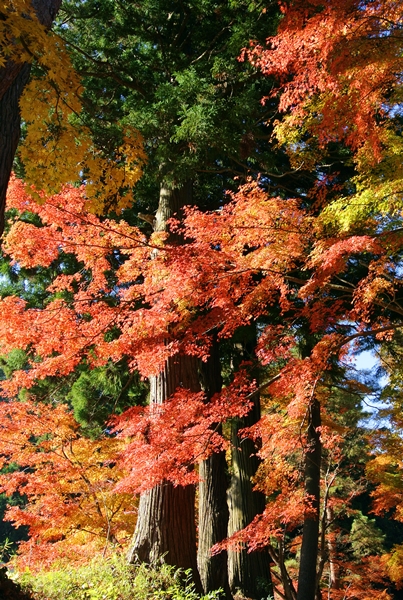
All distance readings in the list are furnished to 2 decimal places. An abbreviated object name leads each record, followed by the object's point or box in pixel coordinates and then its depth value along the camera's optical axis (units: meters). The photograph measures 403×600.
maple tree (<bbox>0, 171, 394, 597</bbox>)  6.01
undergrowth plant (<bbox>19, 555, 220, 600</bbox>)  3.86
